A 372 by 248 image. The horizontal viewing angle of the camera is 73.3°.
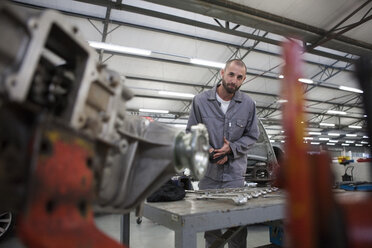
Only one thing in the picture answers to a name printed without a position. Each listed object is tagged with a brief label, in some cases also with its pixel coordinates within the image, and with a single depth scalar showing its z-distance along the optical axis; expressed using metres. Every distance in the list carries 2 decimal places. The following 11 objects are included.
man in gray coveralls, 1.86
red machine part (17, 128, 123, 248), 0.30
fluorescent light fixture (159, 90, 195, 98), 8.06
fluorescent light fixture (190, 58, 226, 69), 6.22
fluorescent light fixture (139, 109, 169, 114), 10.19
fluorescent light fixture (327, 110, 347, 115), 11.73
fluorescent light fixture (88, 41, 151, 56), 5.17
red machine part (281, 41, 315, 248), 0.32
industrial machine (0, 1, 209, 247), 0.31
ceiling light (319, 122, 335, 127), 13.37
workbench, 0.95
